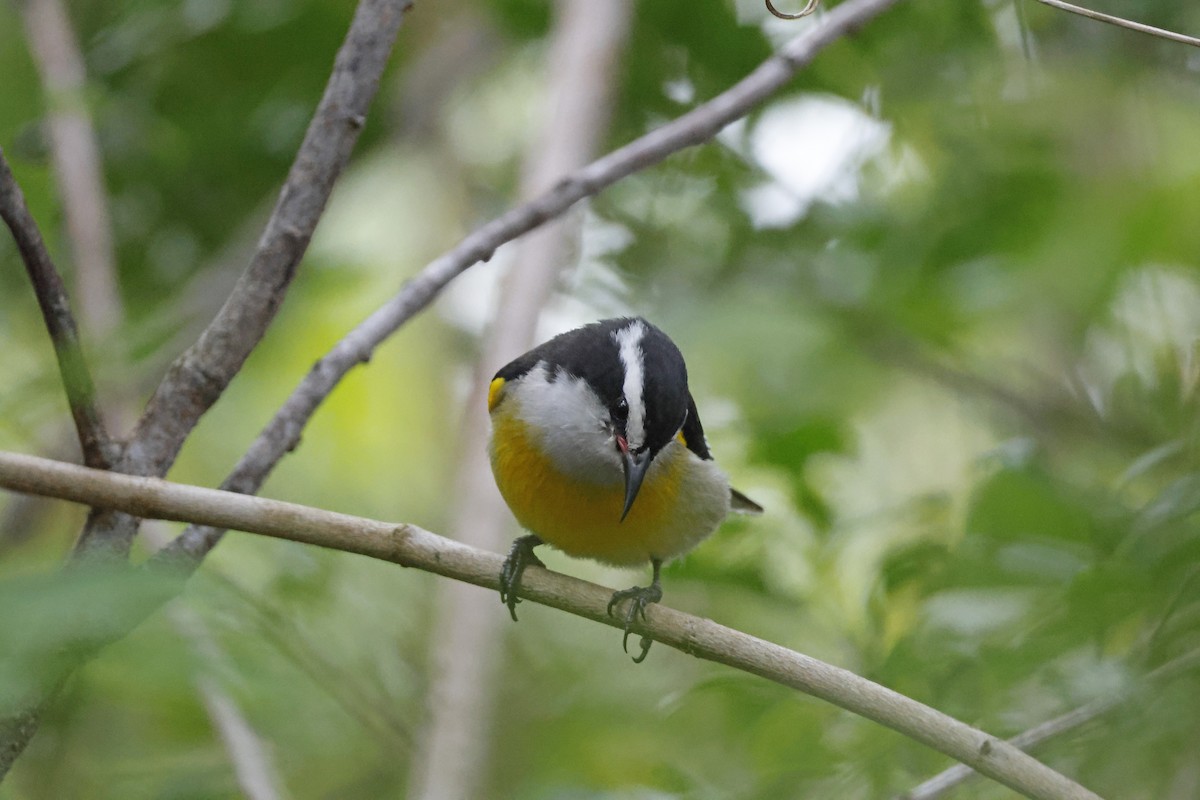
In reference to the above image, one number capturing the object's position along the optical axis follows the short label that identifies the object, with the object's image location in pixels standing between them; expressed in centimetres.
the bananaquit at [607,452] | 580
